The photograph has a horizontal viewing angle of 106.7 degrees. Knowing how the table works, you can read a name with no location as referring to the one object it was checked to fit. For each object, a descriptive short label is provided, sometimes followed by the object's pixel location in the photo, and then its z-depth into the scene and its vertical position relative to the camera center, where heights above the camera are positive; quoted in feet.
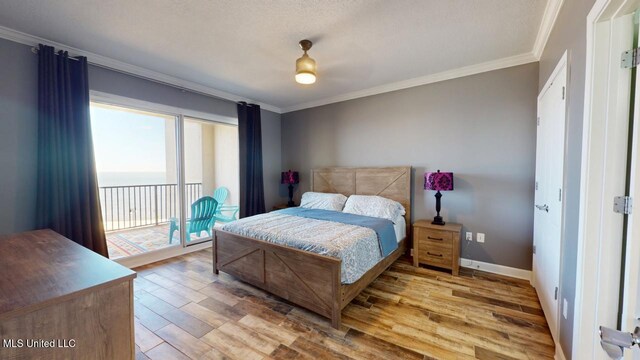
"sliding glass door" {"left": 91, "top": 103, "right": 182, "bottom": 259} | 12.44 -0.47
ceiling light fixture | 7.72 +3.40
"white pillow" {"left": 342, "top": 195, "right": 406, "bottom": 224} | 10.63 -1.69
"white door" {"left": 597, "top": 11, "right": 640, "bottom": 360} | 3.26 -1.05
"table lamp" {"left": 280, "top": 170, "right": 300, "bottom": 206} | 15.26 -0.51
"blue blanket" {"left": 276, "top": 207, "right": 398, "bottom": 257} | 8.80 -2.04
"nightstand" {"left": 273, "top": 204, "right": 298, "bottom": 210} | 15.72 -2.35
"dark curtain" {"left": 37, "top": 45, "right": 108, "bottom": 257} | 7.93 +0.58
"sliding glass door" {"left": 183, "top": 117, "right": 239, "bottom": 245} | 17.04 +0.40
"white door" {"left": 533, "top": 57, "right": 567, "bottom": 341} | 5.73 -0.59
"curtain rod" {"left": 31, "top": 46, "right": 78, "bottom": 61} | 7.89 +4.04
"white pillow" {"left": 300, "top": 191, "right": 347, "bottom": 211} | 12.57 -1.64
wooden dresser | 2.65 -1.69
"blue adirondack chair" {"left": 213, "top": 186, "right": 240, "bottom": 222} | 17.53 -2.37
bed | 6.66 -3.20
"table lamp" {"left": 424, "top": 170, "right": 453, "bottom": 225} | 9.78 -0.50
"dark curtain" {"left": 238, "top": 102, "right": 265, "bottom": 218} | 14.05 +0.66
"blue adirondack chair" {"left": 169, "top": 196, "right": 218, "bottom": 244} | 12.84 -2.59
